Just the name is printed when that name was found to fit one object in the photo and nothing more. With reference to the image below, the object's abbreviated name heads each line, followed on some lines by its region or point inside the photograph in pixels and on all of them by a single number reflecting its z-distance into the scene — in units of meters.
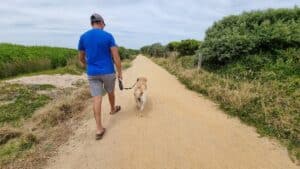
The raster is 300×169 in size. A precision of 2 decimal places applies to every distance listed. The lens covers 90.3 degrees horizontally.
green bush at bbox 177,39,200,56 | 12.88
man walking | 2.77
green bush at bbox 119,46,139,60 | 22.96
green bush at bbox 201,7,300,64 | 5.71
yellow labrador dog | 3.36
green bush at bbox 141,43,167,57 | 23.15
